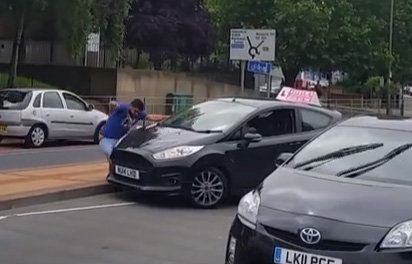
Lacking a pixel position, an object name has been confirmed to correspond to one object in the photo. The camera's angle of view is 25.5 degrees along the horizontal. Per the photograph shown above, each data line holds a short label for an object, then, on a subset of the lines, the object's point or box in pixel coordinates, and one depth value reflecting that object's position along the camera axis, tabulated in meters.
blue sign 22.33
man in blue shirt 13.62
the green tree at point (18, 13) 30.09
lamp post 50.01
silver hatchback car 22.39
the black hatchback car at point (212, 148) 11.80
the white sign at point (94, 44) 39.23
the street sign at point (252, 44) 20.55
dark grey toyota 5.67
